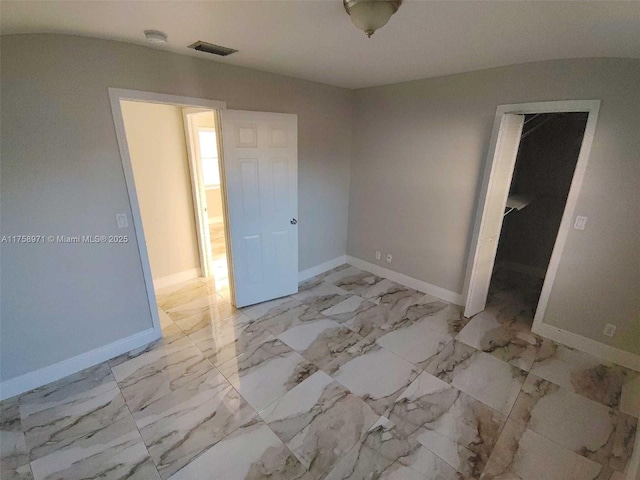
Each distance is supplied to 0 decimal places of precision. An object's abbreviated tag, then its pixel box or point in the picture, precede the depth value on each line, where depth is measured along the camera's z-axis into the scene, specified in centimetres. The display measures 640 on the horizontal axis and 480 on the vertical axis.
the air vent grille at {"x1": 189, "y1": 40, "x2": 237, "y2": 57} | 206
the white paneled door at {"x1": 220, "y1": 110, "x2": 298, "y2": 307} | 280
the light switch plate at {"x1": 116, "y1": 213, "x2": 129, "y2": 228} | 232
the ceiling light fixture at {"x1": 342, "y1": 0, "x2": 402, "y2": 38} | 129
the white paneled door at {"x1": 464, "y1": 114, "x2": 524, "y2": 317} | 261
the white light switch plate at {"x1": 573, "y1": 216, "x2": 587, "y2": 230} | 241
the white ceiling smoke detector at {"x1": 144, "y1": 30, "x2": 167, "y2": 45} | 182
